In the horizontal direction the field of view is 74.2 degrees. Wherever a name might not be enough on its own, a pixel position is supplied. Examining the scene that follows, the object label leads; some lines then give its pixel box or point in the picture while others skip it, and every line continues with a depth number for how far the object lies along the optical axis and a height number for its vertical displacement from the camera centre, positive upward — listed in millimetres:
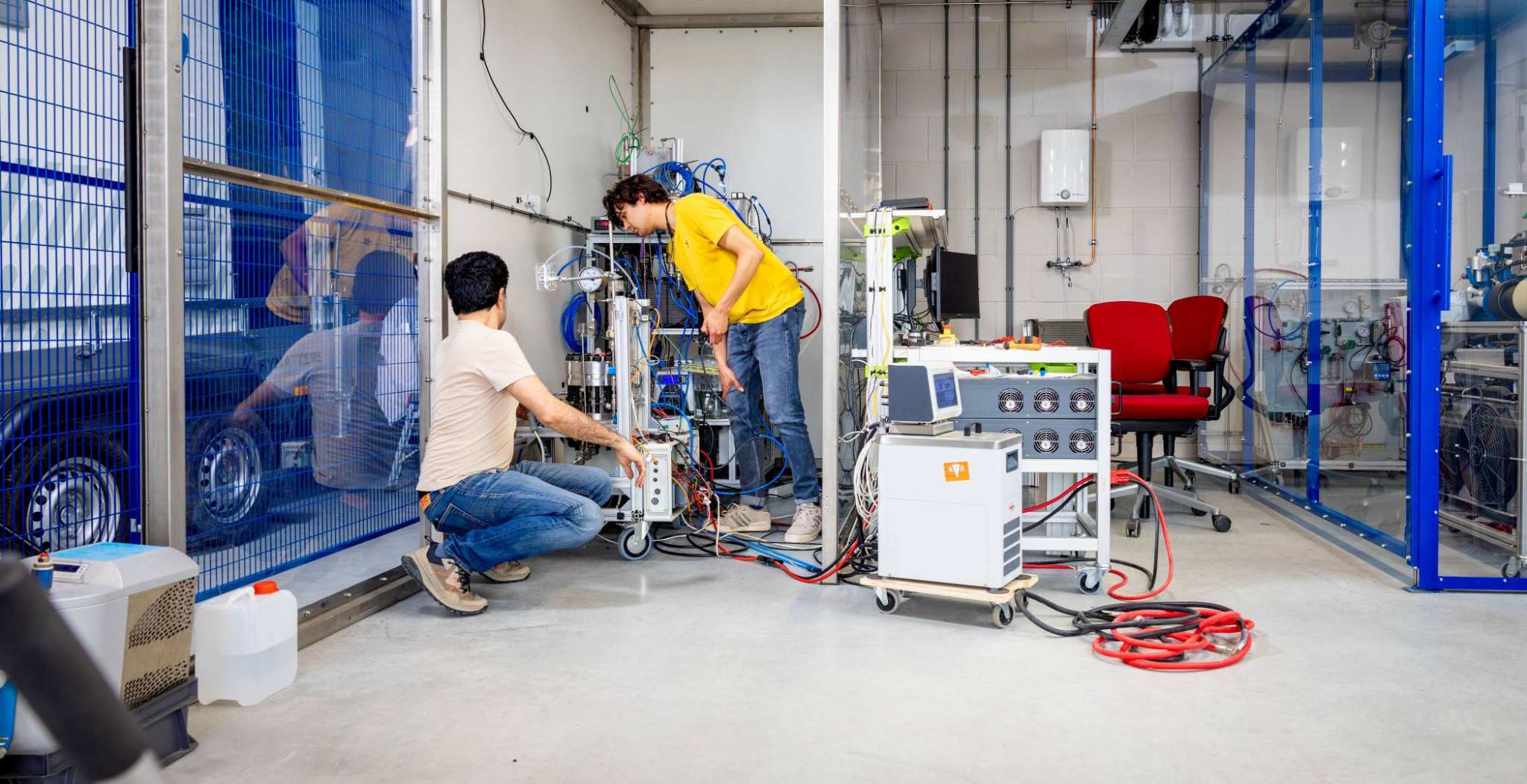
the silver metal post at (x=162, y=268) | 2100 +211
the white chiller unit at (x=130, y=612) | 1661 -424
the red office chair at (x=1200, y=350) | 4660 +57
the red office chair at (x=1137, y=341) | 4828 +98
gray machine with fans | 3188 -155
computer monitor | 4062 +323
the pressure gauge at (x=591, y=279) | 3879 +333
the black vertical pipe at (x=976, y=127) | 6316 +1473
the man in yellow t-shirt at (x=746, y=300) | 3727 +243
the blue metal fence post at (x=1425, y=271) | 3084 +273
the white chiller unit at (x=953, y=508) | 2768 -409
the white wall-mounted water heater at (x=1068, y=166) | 6098 +1185
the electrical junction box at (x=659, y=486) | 3582 -432
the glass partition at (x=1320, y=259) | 3713 +451
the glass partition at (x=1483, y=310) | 3270 +164
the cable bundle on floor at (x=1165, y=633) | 2477 -704
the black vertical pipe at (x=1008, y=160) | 6297 +1263
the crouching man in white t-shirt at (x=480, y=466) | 2830 -288
